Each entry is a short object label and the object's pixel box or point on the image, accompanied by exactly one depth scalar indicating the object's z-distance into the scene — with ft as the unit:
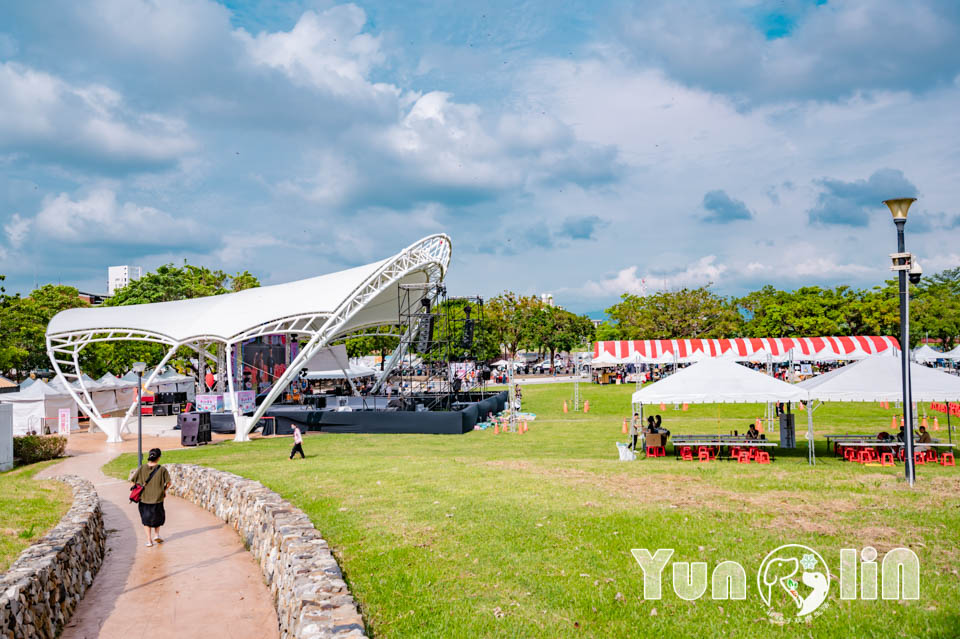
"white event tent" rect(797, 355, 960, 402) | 46.21
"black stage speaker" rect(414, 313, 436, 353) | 101.71
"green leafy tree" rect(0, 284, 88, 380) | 126.30
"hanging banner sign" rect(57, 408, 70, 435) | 92.53
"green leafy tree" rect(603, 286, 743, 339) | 223.10
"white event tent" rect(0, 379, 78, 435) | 89.64
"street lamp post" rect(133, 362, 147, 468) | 52.40
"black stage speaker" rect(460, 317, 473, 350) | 97.50
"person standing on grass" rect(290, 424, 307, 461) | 58.70
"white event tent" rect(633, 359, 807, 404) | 49.39
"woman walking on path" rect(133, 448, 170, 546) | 33.01
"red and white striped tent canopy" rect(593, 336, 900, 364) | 154.10
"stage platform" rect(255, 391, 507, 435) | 82.48
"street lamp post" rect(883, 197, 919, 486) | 33.53
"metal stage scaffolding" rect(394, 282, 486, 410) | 98.37
